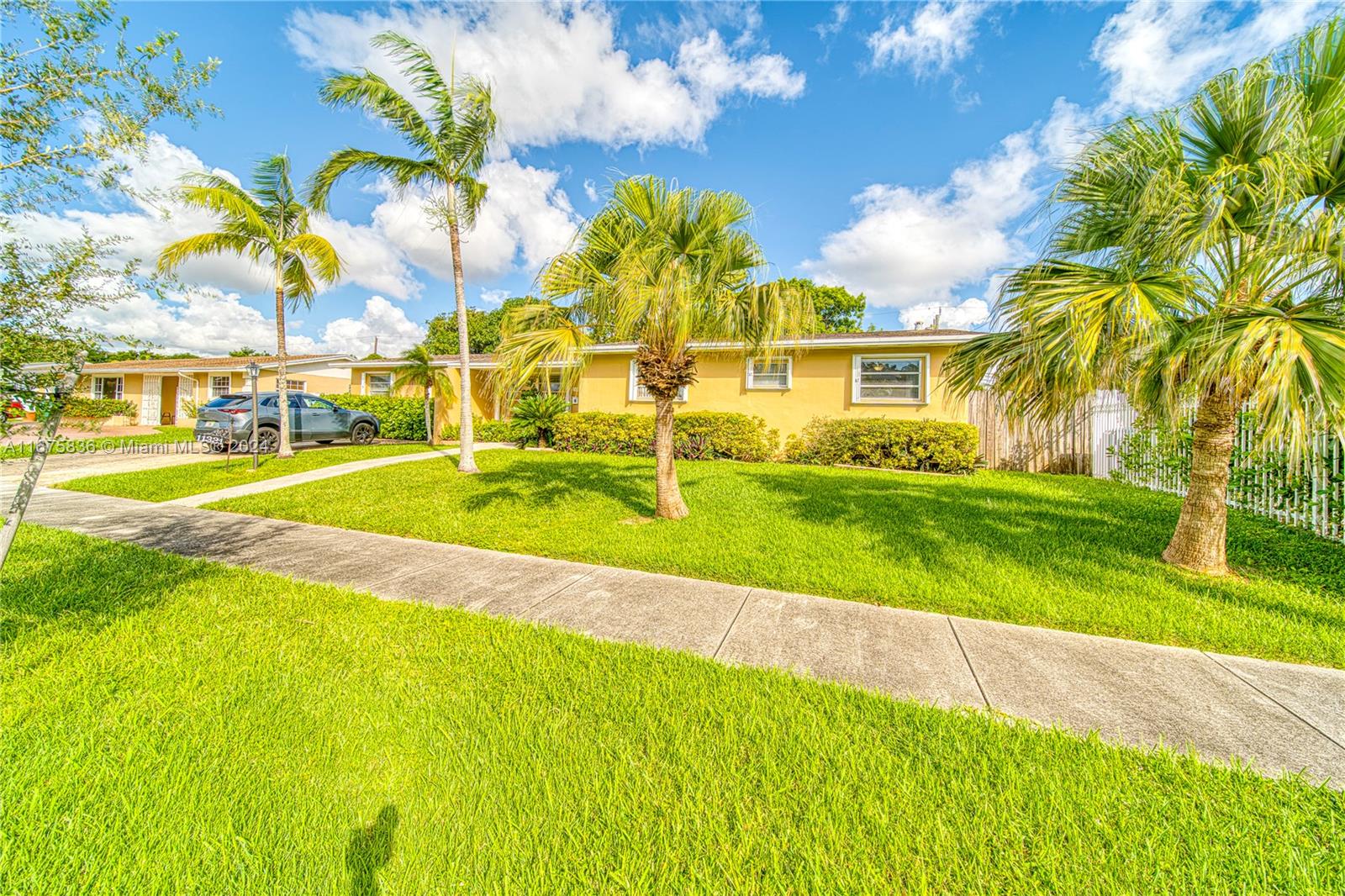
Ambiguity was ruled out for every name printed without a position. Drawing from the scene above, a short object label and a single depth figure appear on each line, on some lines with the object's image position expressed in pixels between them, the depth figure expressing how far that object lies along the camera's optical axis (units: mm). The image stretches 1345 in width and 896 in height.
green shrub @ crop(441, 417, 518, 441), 15672
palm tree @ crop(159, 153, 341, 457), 10539
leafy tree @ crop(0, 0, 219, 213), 2748
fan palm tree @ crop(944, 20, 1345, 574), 3541
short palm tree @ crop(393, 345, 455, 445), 15677
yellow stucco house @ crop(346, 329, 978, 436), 11852
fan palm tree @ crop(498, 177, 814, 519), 5621
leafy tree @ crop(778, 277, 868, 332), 33688
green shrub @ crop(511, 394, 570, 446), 14391
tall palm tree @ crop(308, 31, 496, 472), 8758
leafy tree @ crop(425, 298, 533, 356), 40281
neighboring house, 22250
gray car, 12891
